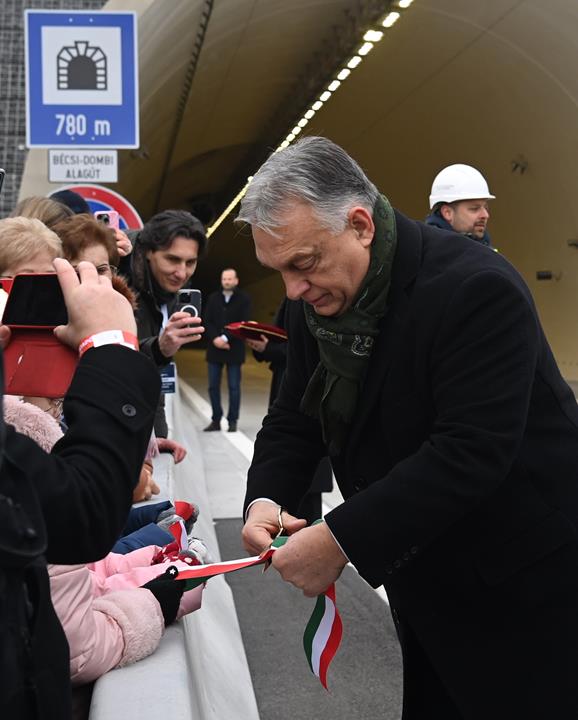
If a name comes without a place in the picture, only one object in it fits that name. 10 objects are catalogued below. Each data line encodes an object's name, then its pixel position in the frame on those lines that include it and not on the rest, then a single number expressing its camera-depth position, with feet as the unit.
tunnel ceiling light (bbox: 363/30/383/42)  57.11
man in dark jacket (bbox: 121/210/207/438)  19.43
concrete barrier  8.90
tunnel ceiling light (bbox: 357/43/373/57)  60.03
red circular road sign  34.27
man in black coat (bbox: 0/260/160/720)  5.53
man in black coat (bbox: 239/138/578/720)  8.01
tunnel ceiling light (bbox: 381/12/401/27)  53.72
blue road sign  34.06
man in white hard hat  20.44
